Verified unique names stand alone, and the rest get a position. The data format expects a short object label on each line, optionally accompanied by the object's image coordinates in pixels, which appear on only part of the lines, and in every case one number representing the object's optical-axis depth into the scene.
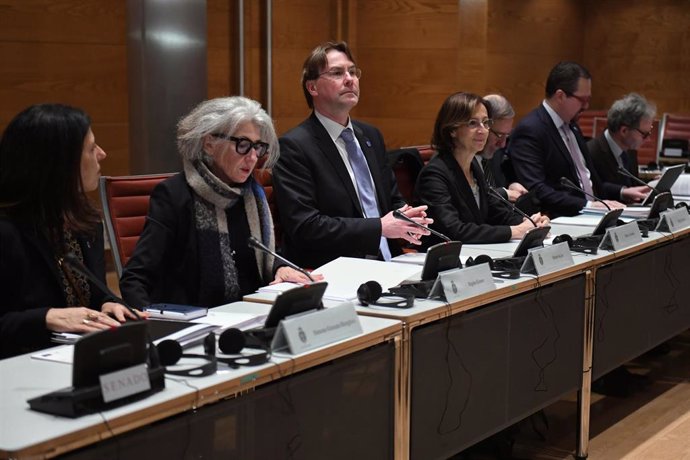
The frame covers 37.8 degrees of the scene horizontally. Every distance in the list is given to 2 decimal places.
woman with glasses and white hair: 2.90
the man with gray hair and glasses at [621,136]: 5.34
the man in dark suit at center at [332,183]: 3.40
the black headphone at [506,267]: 3.09
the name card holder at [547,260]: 3.15
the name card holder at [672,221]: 4.13
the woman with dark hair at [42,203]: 2.36
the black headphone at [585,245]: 3.56
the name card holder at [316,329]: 2.15
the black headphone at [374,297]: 2.60
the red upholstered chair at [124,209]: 3.15
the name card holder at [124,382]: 1.72
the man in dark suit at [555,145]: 4.78
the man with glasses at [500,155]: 4.51
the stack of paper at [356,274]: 2.74
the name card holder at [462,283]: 2.72
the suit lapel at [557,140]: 4.84
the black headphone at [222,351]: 1.97
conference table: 1.84
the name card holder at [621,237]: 3.63
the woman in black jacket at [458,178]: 3.75
